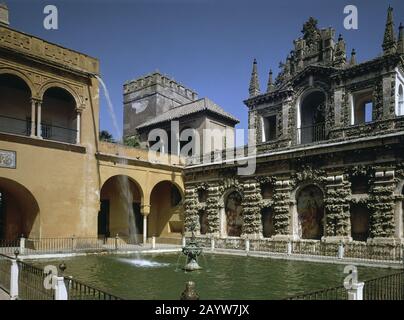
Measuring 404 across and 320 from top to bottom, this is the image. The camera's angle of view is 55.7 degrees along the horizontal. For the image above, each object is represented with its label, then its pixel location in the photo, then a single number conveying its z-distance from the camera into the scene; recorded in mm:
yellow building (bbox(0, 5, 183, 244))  19719
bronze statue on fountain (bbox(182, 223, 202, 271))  14797
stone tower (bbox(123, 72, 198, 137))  38906
